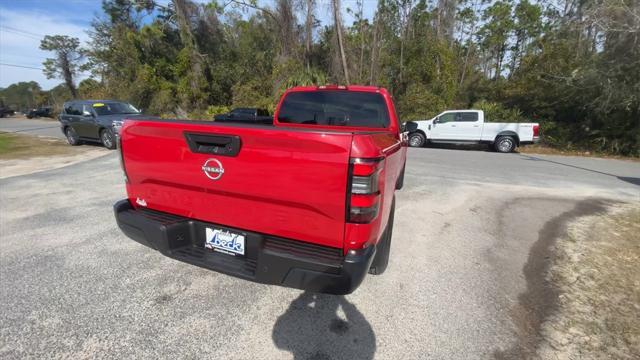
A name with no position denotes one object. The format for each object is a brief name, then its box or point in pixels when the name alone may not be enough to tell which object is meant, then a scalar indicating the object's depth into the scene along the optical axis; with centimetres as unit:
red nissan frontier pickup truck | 172
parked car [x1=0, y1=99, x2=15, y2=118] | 4053
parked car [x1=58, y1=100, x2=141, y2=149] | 959
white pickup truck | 1238
